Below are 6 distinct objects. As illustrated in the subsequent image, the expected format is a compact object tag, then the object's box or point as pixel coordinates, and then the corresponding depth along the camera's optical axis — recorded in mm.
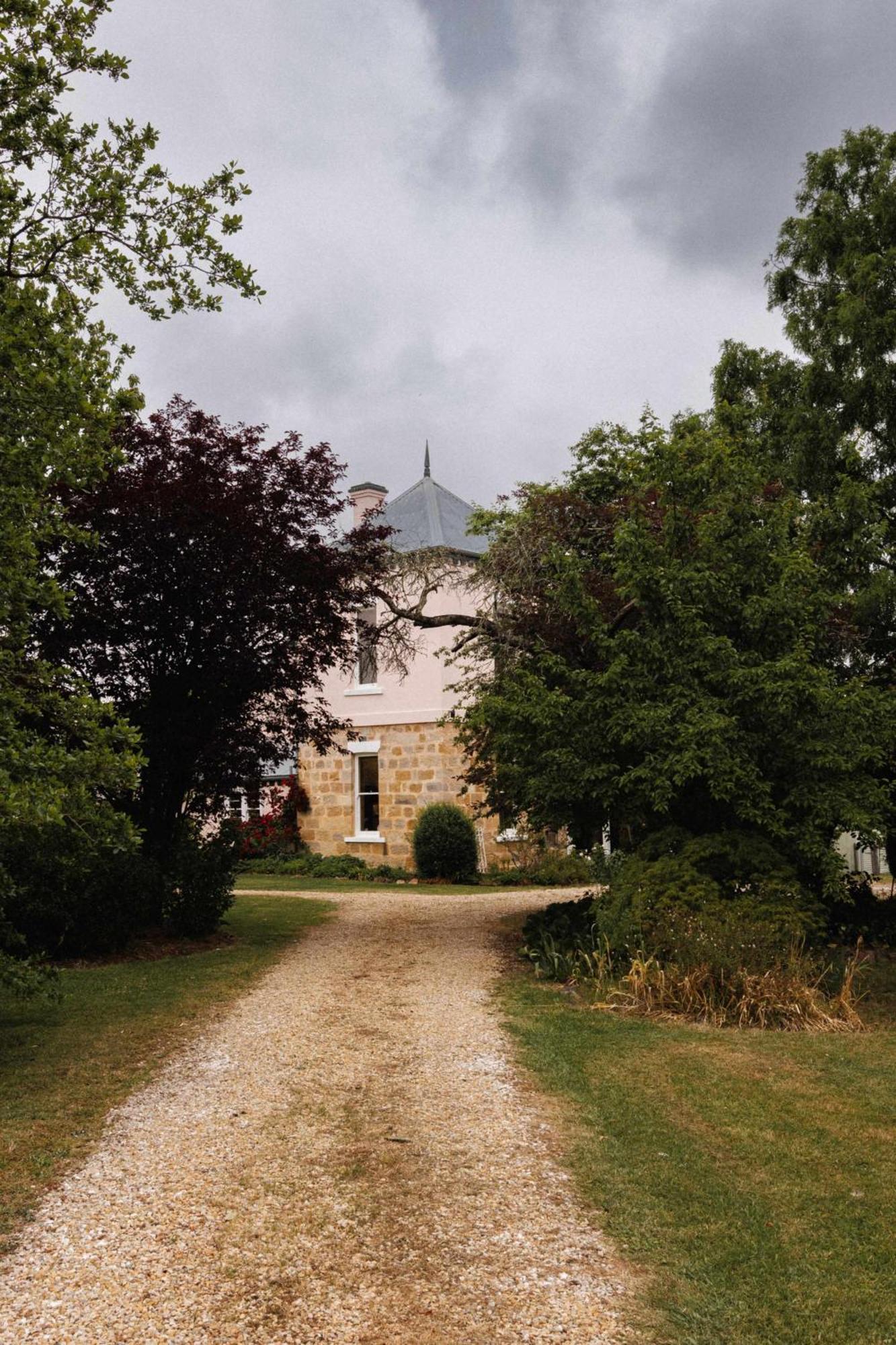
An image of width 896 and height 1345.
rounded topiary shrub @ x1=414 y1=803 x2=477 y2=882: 19141
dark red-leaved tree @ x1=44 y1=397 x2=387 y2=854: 9914
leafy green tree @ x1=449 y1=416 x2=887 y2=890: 8758
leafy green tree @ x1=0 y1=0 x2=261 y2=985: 5531
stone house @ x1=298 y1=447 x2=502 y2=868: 20594
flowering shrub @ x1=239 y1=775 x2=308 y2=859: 22078
